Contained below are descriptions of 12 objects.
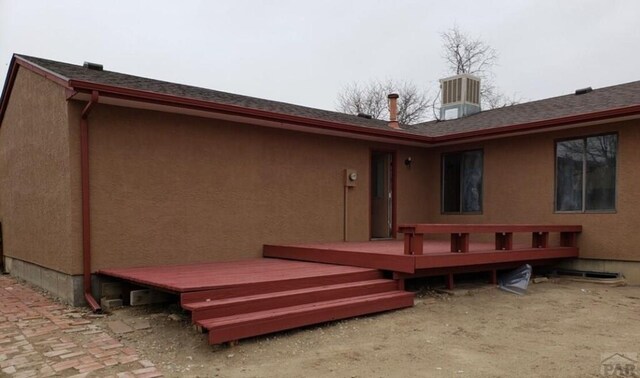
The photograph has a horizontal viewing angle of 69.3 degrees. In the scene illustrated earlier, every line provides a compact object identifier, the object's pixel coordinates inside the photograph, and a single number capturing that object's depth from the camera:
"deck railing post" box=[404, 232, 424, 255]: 5.64
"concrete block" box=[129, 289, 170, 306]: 5.13
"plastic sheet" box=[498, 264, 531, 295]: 6.69
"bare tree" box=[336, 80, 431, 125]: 25.84
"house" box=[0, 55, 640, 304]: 5.75
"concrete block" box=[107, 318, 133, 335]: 4.52
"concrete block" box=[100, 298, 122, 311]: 5.32
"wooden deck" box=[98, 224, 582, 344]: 4.22
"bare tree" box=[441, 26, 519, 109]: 22.97
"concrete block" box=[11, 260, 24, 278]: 7.86
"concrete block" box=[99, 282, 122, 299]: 5.58
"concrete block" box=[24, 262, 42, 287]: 6.82
